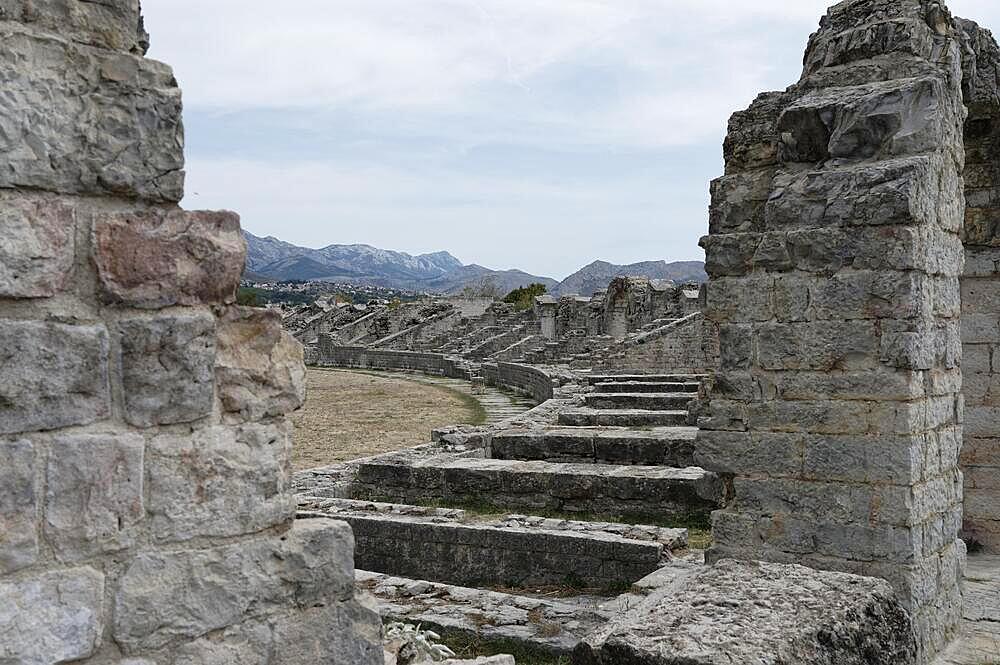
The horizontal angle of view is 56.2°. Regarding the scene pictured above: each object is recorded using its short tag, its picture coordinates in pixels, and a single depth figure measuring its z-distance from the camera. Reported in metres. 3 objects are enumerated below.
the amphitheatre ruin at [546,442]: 2.04
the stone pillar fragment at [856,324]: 4.65
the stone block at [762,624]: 3.08
